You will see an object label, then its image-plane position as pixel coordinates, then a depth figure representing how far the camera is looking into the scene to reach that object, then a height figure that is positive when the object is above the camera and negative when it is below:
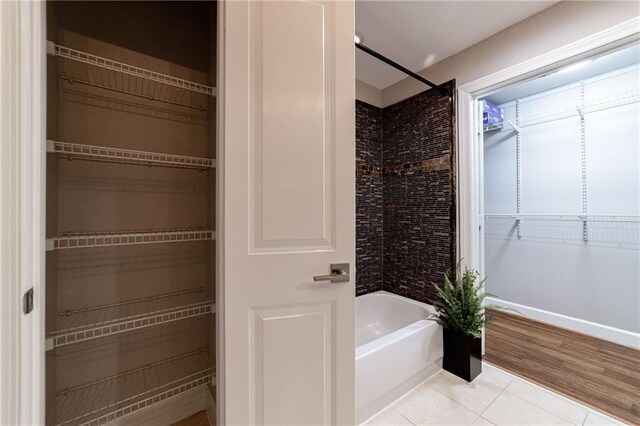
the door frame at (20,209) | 0.61 +0.01
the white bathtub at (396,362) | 1.44 -0.94
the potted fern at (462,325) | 1.78 -0.80
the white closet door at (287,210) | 0.97 +0.01
